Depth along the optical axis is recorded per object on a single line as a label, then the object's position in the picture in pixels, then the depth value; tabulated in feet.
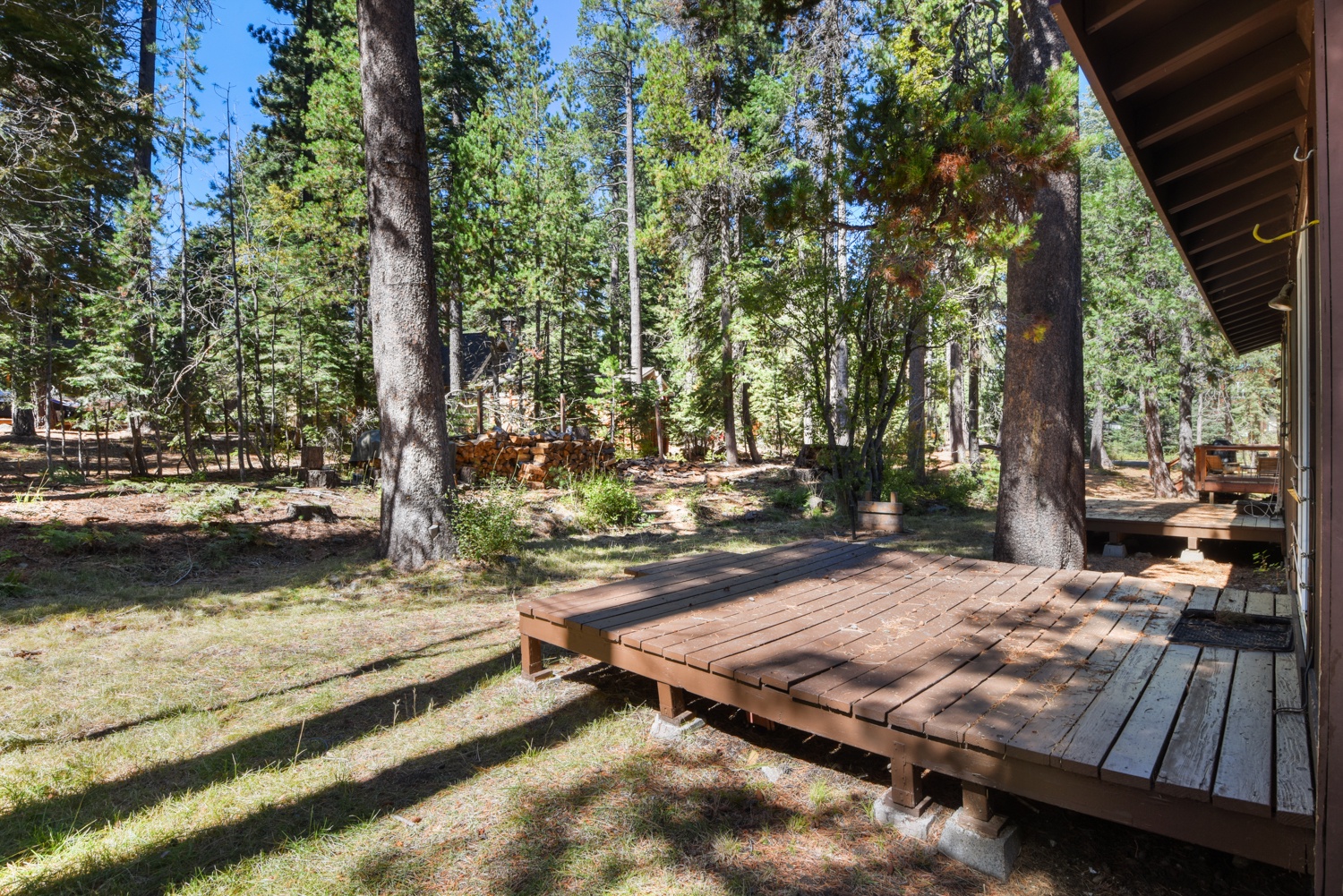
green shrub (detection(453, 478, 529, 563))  21.49
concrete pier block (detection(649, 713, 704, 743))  10.46
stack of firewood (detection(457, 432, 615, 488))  37.11
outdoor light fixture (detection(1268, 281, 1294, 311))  15.47
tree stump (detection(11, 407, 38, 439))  52.60
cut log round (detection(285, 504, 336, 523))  25.81
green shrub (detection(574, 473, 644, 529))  30.01
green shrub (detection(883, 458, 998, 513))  35.83
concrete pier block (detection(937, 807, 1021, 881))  7.27
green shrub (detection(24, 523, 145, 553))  20.10
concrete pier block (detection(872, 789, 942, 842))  7.88
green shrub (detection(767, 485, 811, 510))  36.32
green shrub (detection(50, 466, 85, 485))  29.61
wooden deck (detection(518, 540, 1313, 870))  6.40
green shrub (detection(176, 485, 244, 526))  23.62
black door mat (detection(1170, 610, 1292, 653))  10.42
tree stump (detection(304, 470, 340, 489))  32.60
